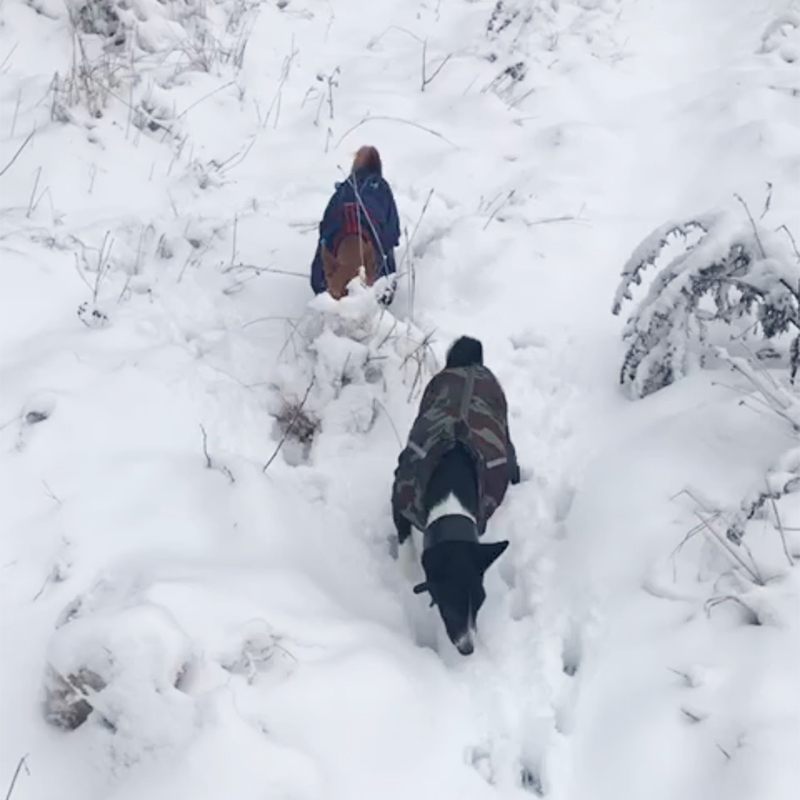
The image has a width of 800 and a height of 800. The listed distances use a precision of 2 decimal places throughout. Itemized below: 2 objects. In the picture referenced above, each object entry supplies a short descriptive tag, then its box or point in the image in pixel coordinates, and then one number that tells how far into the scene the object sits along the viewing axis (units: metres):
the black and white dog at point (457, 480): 2.89
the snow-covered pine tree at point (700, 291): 3.30
